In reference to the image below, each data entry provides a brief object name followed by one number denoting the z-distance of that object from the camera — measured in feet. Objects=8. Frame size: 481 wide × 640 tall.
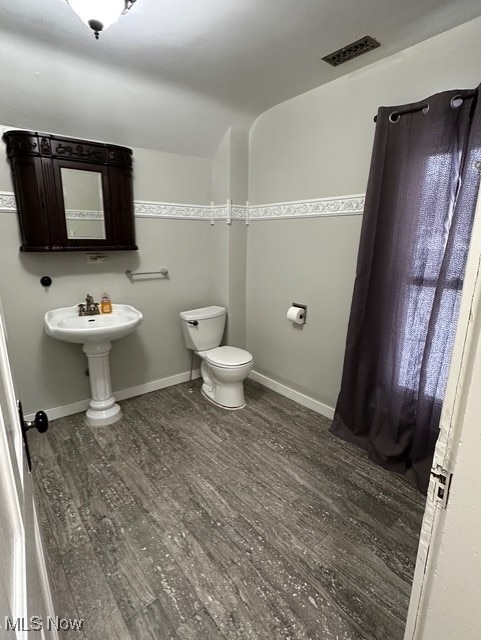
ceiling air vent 5.49
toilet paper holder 8.22
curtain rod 4.74
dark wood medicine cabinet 6.47
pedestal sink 6.66
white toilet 8.16
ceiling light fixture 3.98
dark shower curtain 5.04
